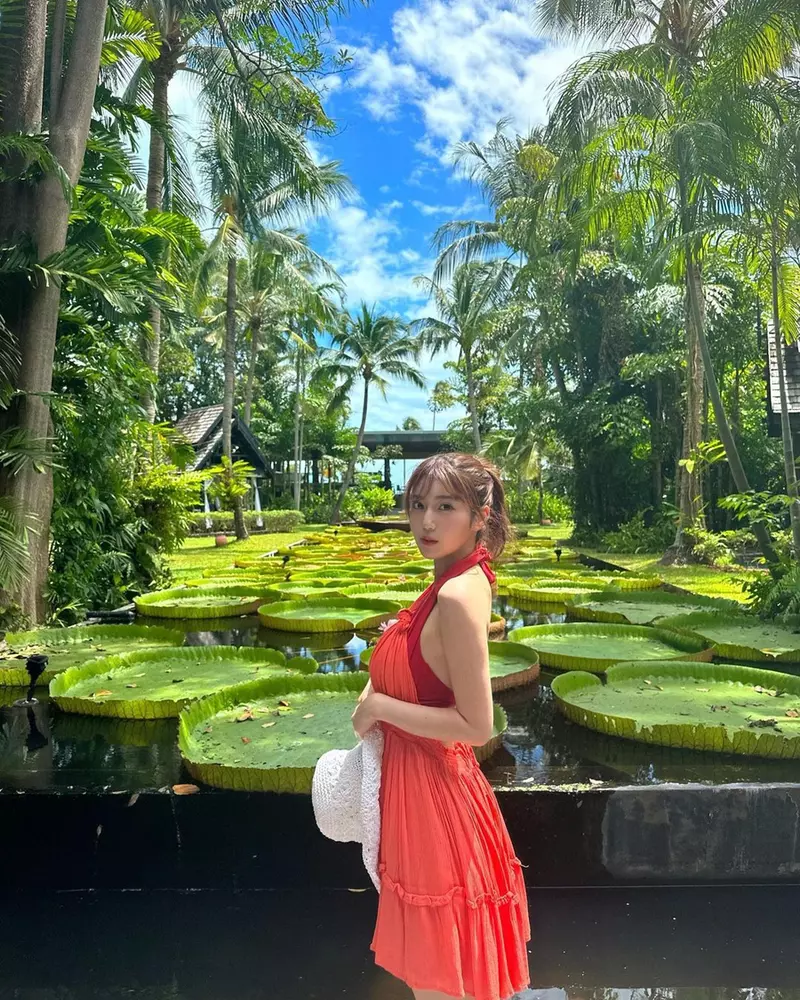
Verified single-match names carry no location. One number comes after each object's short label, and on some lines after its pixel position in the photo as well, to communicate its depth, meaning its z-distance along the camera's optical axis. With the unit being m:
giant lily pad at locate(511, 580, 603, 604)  7.72
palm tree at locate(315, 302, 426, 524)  28.17
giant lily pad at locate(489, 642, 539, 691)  4.34
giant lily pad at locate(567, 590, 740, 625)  6.46
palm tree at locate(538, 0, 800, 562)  7.22
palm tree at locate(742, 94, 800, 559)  6.86
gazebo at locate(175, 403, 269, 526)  22.19
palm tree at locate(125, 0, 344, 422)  10.98
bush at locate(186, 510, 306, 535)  21.27
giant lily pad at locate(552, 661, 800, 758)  3.28
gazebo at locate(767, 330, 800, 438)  11.84
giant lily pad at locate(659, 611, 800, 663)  4.99
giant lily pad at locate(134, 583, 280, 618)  6.93
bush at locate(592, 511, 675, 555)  15.19
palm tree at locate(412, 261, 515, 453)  24.00
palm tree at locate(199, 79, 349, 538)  12.49
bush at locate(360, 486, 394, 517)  33.28
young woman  1.41
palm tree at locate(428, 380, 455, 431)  40.09
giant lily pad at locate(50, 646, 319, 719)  3.85
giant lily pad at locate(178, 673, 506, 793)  2.87
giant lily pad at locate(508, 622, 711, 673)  4.82
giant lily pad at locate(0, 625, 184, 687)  4.54
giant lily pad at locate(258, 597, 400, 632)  6.21
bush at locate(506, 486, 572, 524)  26.22
